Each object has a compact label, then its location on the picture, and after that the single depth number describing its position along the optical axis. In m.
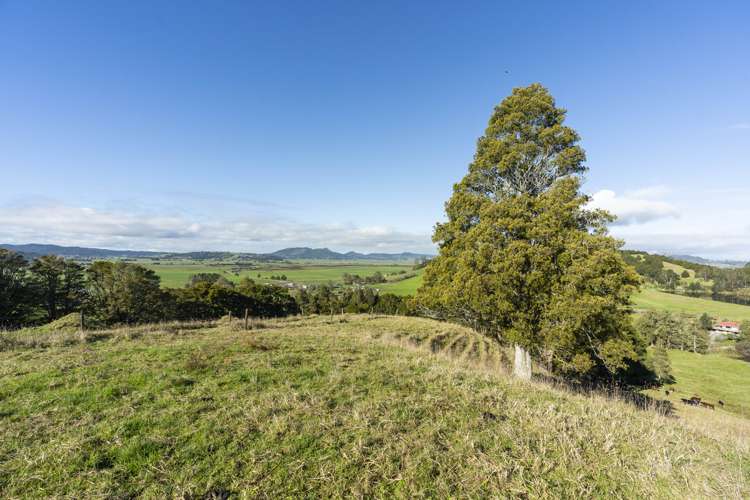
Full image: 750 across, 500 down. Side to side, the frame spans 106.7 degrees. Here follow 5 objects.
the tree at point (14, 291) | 33.12
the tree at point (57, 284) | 37.56
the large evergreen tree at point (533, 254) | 9.88
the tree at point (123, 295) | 38.62
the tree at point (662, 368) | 42.16
